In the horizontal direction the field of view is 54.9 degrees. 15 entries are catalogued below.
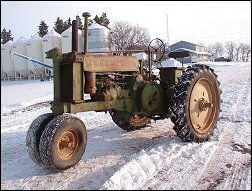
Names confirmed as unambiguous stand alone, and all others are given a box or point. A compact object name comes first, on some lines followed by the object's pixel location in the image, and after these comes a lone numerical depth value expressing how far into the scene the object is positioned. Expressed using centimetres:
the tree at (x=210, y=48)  7989
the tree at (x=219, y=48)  8342
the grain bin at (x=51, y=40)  3163
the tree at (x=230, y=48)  7684
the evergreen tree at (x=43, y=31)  4179
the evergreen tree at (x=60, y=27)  3953
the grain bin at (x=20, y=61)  3282
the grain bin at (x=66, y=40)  3004
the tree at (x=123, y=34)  2320
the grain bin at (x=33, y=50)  3224
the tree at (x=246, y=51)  7024
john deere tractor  329
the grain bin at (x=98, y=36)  2341
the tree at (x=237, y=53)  7736
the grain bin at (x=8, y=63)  3201
